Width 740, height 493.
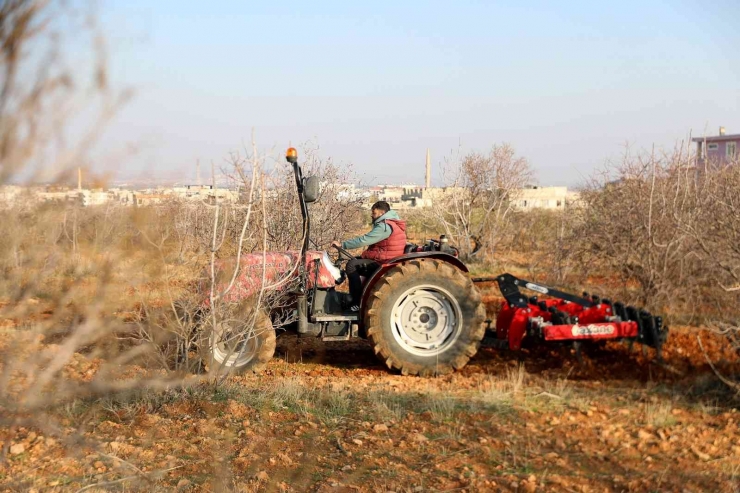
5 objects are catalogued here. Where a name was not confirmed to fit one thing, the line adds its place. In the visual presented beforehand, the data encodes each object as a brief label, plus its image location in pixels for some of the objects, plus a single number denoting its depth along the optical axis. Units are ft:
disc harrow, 23.38
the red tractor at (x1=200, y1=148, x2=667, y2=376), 23.58
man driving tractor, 24.66
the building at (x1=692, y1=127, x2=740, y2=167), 157.17
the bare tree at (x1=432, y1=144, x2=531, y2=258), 64.30
